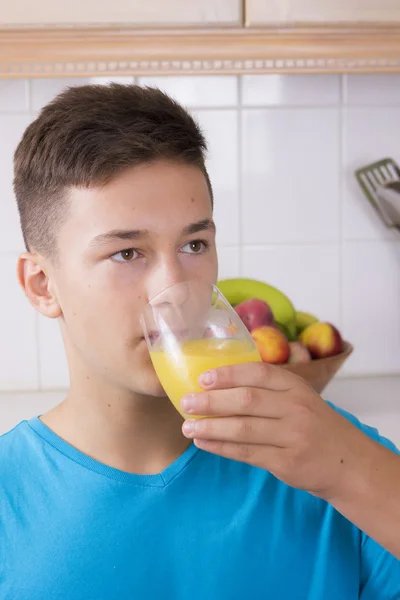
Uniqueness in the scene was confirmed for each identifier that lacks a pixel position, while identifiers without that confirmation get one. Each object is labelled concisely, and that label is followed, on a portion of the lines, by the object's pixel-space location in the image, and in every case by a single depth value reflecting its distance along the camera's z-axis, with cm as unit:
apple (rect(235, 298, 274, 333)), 145
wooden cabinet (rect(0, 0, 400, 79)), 137
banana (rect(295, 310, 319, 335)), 159
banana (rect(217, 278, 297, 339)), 155
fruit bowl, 137
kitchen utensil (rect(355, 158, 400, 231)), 173
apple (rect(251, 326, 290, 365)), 137
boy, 81
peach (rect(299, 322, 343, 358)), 145
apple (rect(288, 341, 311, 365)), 140
